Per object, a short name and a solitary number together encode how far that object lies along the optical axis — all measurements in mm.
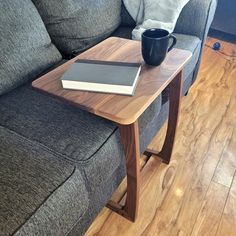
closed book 756
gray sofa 669
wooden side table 720
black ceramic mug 832
